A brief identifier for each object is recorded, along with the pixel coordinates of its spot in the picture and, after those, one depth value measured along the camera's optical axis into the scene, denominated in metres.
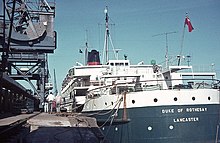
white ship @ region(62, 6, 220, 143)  15.03
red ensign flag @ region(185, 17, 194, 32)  19.34
